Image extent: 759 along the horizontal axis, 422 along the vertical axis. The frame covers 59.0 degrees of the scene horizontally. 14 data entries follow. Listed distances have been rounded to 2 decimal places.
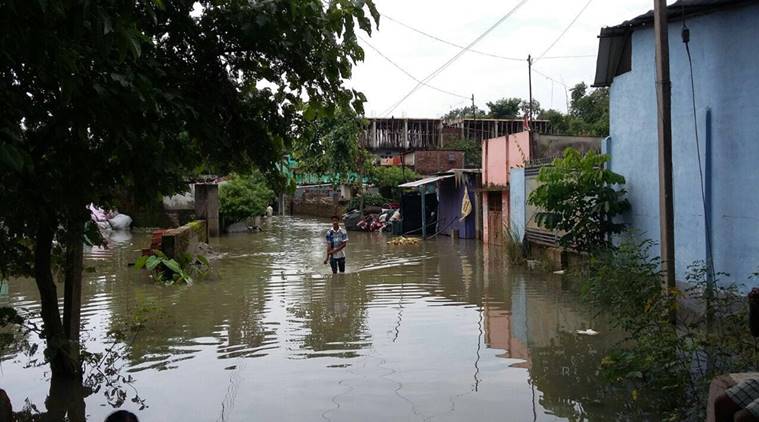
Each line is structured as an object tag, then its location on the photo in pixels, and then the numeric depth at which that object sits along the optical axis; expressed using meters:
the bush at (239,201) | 32.44
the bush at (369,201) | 40.38
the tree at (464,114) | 51.88
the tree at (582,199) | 12.35
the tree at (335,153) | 33.78
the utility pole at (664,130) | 8.39
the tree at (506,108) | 54.53
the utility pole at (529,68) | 36.34
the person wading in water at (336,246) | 15.41
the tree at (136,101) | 3.26
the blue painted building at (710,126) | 8.69
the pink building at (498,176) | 21.38
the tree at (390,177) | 40.19
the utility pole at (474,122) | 49.14
